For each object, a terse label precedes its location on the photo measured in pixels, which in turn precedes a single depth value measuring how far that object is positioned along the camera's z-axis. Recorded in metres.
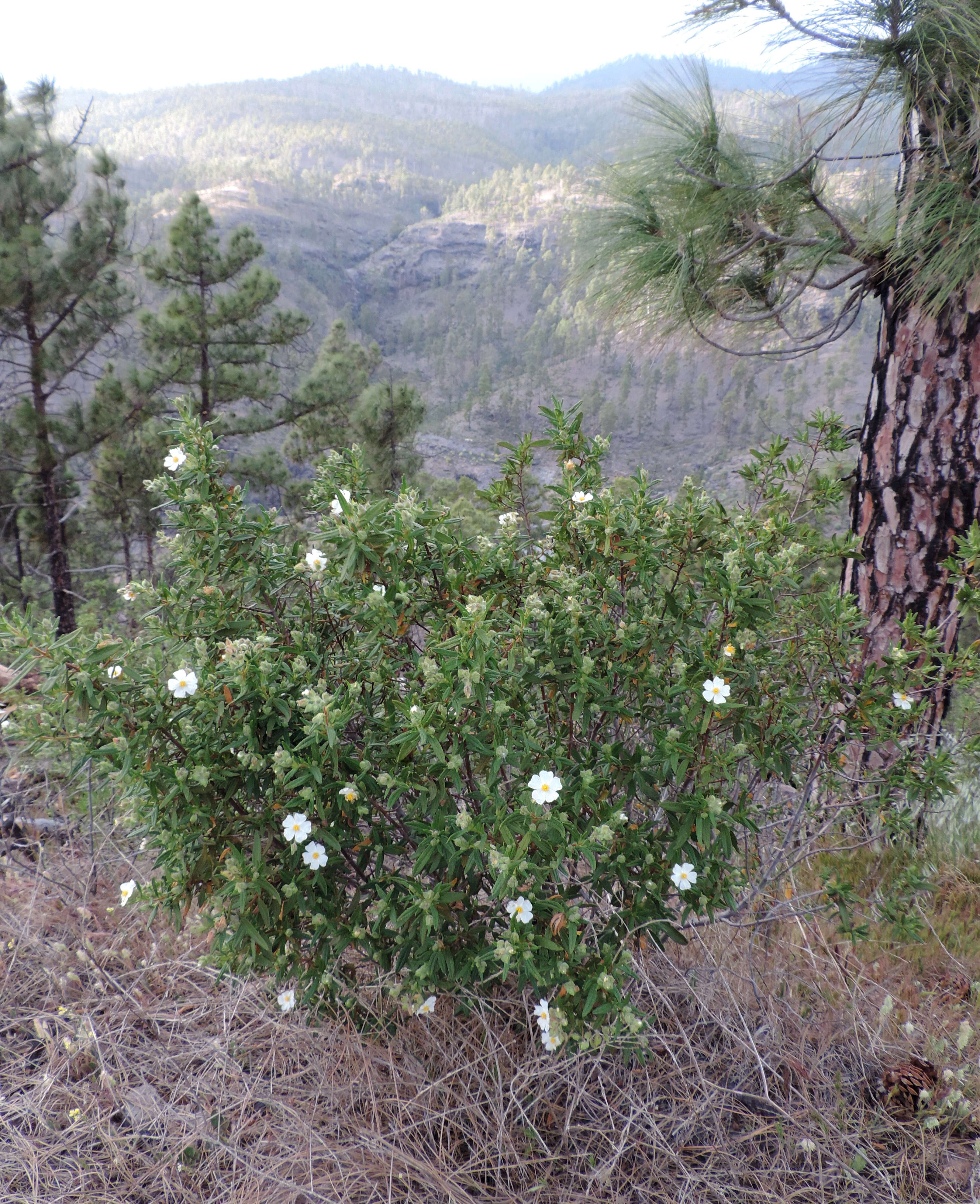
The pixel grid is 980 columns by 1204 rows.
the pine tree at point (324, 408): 10.35
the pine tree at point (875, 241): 2.16
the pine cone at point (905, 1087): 1.58
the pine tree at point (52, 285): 7.17
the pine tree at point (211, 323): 8.89
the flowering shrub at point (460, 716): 1.30
